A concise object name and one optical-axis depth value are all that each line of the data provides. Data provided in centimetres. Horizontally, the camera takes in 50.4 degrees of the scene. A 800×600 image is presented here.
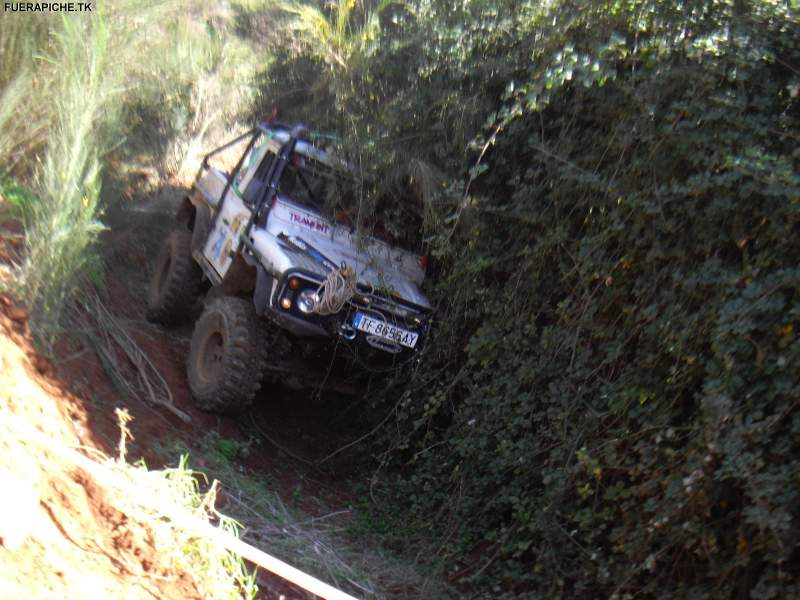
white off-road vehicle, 568
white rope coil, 553
